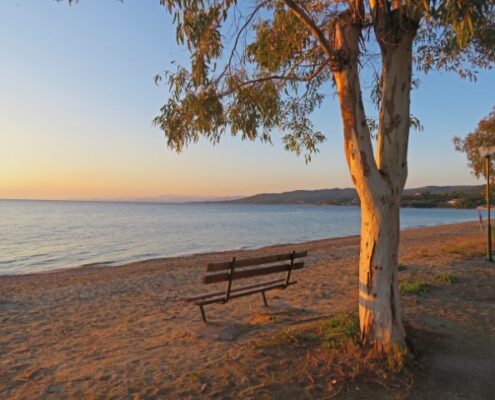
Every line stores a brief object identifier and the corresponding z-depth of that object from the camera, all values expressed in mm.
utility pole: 11025
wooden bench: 6283
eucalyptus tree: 4254
